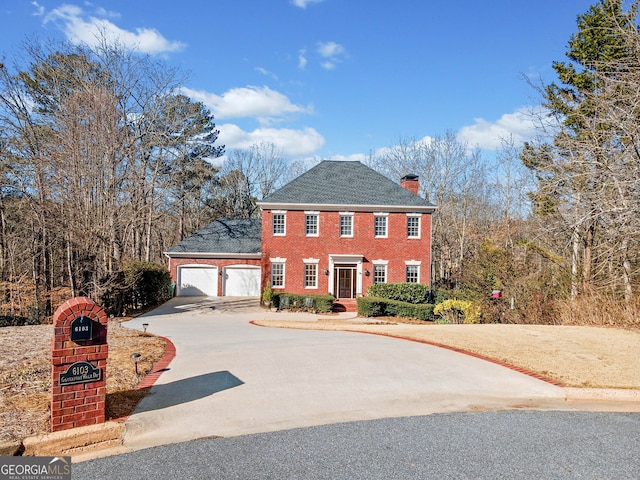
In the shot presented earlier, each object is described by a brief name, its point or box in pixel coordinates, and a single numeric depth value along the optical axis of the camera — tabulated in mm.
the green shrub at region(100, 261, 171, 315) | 17656
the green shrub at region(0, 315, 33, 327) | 14993
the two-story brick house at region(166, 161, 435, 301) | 25922
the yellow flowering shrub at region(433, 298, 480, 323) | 17969
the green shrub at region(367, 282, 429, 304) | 23594
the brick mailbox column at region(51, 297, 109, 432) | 4625
